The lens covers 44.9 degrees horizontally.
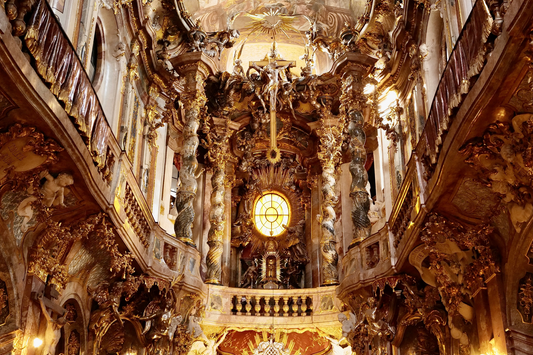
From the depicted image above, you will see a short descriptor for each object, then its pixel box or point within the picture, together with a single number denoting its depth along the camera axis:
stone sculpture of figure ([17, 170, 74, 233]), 9.40
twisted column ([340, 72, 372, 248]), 15.97
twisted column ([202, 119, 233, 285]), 17.72
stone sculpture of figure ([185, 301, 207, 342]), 15.41
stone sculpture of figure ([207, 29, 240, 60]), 18.70
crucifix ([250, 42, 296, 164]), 18.92
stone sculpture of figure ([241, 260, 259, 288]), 19.62
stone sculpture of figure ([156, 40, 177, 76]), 17.23
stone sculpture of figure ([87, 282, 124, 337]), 13.16
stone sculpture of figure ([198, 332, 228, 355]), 16.72
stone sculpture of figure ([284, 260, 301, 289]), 19.97
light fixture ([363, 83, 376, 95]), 18.87
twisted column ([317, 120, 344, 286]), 17.78
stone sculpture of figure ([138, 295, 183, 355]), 14.34
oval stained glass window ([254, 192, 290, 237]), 21.02
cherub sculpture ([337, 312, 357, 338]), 15.25
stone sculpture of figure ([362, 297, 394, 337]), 13.78
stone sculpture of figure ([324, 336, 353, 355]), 17.03
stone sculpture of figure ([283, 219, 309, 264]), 20.19
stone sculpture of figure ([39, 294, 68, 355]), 10.59
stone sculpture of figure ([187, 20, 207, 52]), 17.91
